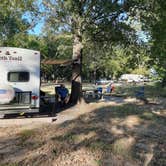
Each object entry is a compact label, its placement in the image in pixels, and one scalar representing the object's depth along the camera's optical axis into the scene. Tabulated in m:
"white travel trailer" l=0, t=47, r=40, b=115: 6.64
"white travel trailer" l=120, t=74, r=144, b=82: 45.87
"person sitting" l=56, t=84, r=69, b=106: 9.71
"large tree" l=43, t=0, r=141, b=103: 8.27
